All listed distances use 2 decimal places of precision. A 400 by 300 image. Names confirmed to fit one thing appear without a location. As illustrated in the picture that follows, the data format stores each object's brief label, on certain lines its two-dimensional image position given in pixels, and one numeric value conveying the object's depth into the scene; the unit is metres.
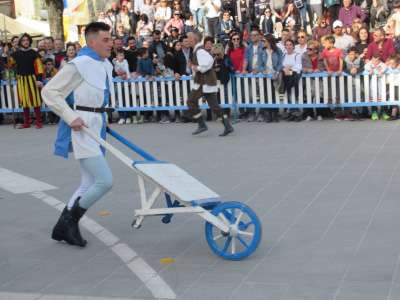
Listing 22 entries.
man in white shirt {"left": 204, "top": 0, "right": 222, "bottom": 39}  20.59
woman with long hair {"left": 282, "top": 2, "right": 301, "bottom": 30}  19.72
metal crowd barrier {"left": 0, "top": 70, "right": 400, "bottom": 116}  14.02
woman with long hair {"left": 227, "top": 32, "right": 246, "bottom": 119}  15.16
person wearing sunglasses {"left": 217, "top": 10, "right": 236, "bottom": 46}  19.73
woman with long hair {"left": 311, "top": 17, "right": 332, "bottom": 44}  17.83
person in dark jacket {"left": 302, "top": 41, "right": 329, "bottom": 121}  14.47
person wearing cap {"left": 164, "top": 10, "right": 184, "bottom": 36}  20.98
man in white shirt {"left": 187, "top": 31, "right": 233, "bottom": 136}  12.69
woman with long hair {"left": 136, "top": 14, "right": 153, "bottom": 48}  21.28
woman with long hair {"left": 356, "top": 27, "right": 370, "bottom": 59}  15.28
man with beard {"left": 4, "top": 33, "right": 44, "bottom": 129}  15.43
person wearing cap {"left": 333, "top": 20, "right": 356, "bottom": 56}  15.49
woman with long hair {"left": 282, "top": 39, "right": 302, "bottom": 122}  14.39
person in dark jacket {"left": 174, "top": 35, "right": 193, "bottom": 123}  15.45
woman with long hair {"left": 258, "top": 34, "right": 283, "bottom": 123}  14.50
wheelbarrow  5.98
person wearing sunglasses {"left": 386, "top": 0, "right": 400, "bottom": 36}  17.30
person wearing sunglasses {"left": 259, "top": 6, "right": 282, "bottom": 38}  19.86
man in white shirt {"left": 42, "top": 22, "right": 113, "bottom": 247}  6.45
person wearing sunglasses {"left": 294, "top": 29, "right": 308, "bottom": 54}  14.89
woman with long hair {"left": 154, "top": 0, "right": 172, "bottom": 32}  21.45
